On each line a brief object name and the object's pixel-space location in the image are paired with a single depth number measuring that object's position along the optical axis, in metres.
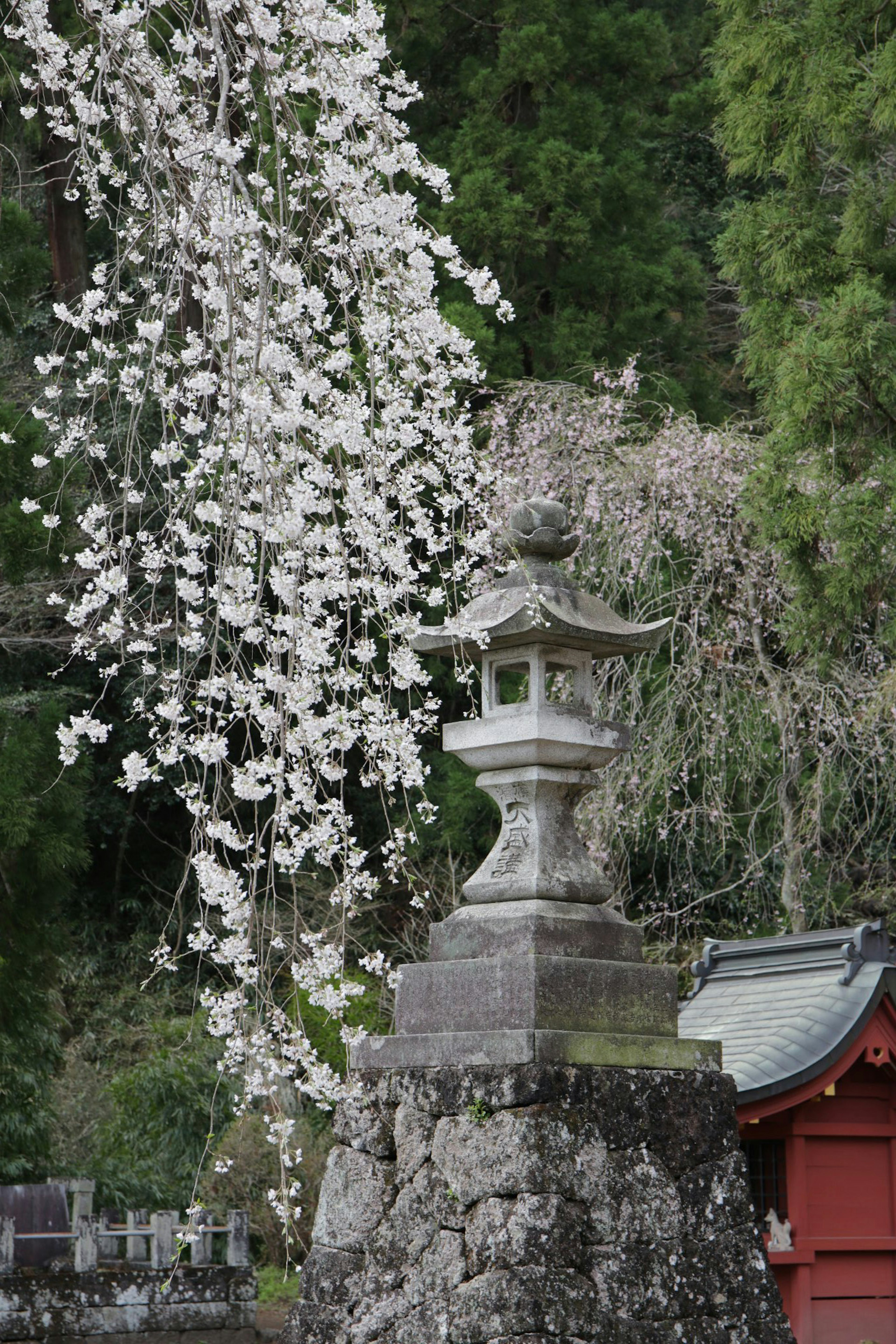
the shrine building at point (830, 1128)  11.86
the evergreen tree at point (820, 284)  12.70
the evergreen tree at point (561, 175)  22.25
